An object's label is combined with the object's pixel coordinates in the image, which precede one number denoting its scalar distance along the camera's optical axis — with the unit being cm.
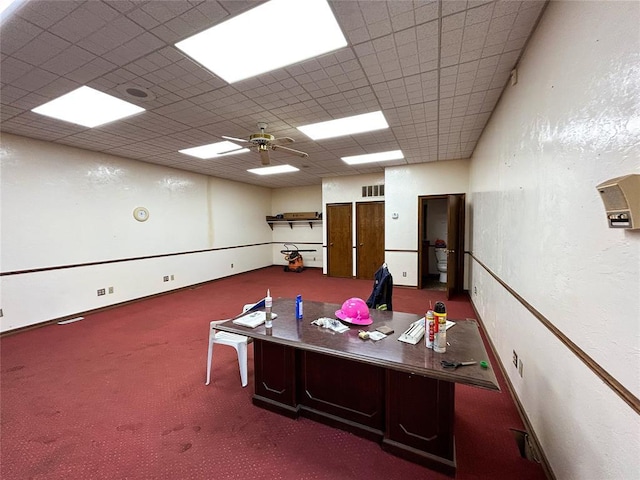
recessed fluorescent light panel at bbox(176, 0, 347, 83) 166
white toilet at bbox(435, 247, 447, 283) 623
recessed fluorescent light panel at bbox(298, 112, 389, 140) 328
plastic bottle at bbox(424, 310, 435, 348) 158
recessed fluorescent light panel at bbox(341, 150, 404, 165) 485
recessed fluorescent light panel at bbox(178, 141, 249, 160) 422
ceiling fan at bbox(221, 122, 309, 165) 315
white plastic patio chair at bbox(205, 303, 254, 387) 239
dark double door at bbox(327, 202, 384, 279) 670
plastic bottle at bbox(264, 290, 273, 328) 195
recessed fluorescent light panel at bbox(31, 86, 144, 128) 265
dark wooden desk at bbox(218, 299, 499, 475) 147
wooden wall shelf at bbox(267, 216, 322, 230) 840
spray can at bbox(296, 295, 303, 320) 209
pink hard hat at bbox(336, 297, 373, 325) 196
